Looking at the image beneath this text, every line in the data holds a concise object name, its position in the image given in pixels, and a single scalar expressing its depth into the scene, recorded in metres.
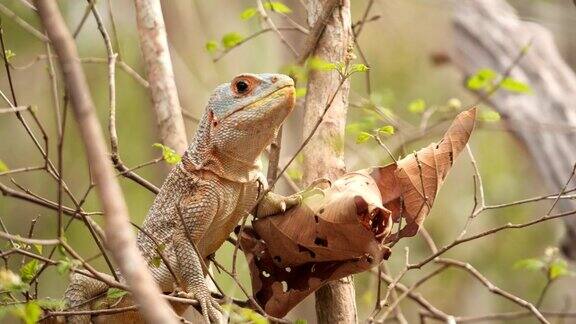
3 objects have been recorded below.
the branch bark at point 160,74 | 7.43
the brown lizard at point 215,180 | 5.86
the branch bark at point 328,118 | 5.54
